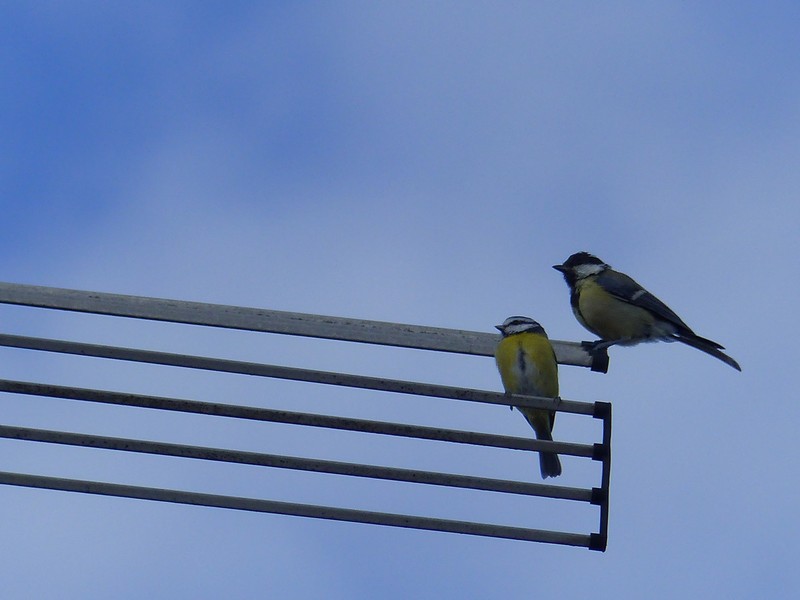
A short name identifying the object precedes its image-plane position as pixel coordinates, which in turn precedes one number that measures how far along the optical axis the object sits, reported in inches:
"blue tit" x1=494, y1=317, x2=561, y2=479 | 515.5
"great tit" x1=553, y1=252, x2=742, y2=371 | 539.8
